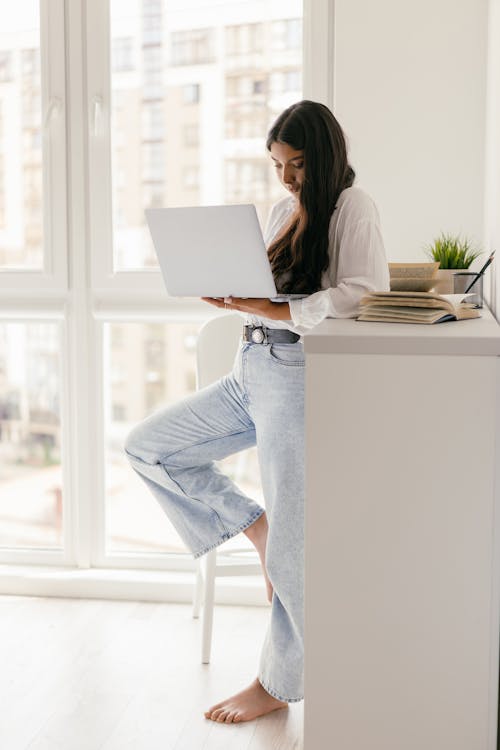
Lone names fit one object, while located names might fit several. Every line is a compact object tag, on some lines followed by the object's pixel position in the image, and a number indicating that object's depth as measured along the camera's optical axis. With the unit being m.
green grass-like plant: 2.24
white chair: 2.48
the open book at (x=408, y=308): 1.60
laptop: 1.74
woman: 1.88
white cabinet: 1.39
